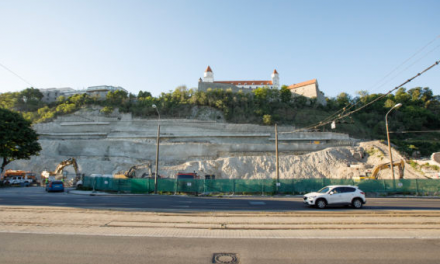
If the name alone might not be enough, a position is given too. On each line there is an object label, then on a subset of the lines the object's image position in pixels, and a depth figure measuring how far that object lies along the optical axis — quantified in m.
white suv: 15.09
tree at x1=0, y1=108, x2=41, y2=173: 37.81
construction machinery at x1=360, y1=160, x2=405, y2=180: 31.76
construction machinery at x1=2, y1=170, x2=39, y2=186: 38.02
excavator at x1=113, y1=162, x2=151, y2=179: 33.14
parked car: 27.81
